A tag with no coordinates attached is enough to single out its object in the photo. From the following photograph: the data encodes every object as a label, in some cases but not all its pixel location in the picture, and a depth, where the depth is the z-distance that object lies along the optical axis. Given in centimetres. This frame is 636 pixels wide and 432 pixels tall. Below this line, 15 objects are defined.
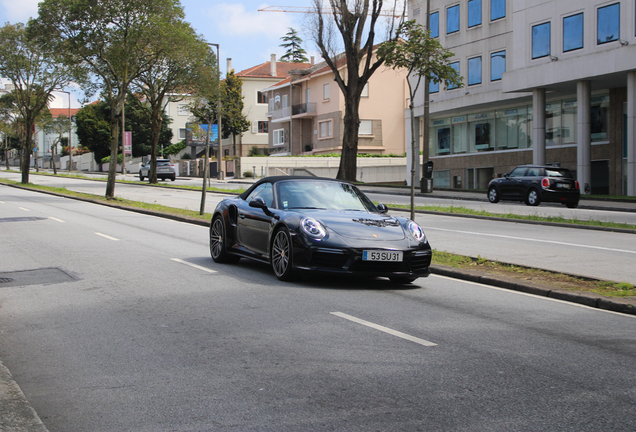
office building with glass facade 3100
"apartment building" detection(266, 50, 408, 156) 6481
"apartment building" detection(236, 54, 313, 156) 8850
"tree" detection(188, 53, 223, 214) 4519
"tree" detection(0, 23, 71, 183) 4403
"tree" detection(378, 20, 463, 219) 1653
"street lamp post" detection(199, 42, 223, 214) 2038
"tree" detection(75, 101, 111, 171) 8988
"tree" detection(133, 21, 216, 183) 3442
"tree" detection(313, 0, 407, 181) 3866
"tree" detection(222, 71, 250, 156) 8059
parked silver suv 5469
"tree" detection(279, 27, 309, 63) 10662
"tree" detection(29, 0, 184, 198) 3212
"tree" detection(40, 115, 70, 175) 8450
